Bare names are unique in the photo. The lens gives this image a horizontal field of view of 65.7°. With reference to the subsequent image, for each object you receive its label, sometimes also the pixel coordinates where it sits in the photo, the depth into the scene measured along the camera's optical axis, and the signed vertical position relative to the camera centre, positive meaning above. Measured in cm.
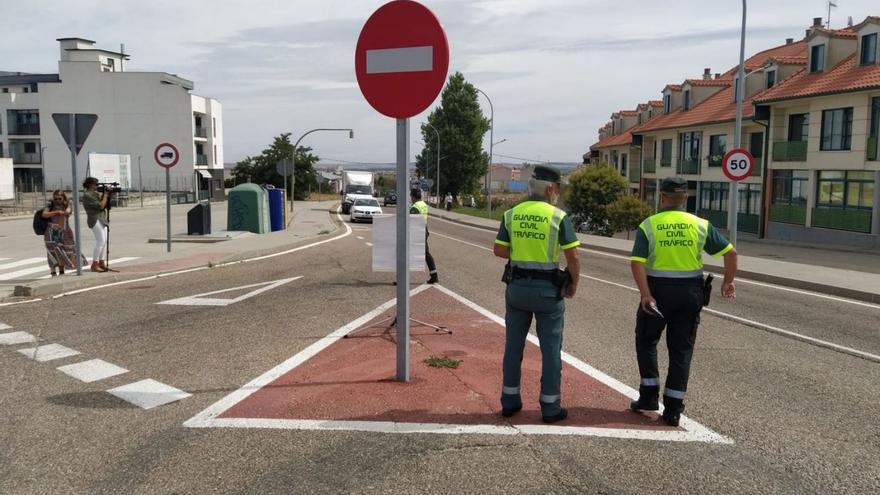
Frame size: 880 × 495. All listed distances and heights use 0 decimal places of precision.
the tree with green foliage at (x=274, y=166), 6975 +117
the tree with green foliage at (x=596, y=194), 3609 -79
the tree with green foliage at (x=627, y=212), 3364 -160
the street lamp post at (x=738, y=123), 1886 +180
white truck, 4778 -45
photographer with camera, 1205 -65
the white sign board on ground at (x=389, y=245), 623 -63
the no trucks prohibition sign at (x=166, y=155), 1548 +49
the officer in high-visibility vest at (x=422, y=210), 1118 -52
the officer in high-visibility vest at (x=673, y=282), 462 -69
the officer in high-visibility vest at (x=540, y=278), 445 -65
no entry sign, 475 +84
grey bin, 2064 -132
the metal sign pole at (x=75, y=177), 1078 -2
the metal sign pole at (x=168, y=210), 1601 -83
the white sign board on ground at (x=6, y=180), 3906 -27
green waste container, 2325 -113
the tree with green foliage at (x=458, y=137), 7131 +438
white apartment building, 6575 +607
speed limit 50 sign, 1641 +40
